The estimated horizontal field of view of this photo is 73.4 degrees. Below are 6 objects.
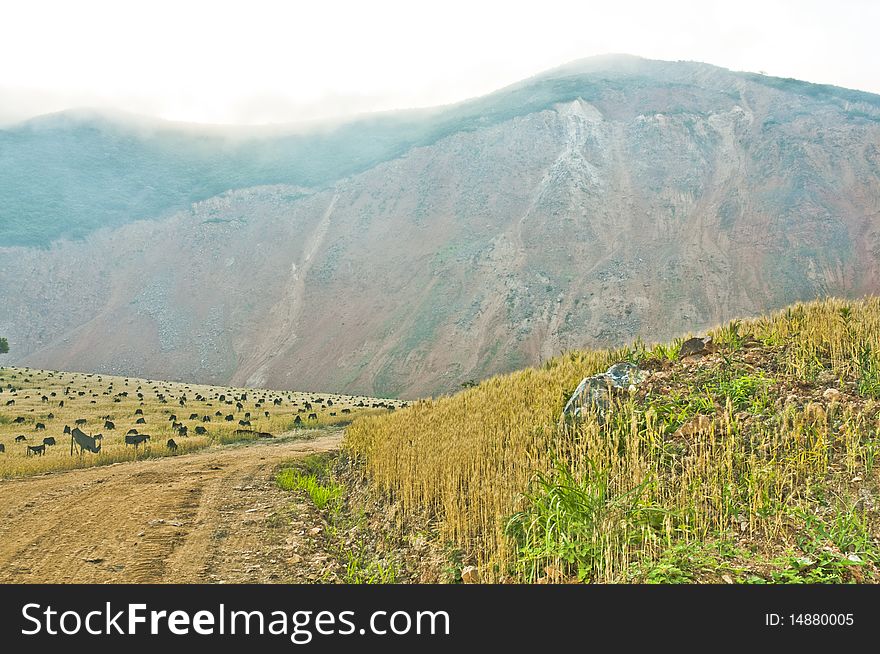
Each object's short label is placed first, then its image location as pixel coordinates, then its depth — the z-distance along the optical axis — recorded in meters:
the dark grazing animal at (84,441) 15.49
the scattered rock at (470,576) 5.07
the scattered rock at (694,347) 8.15
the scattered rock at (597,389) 7.17
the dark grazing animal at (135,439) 16.67
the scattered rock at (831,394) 6.07
